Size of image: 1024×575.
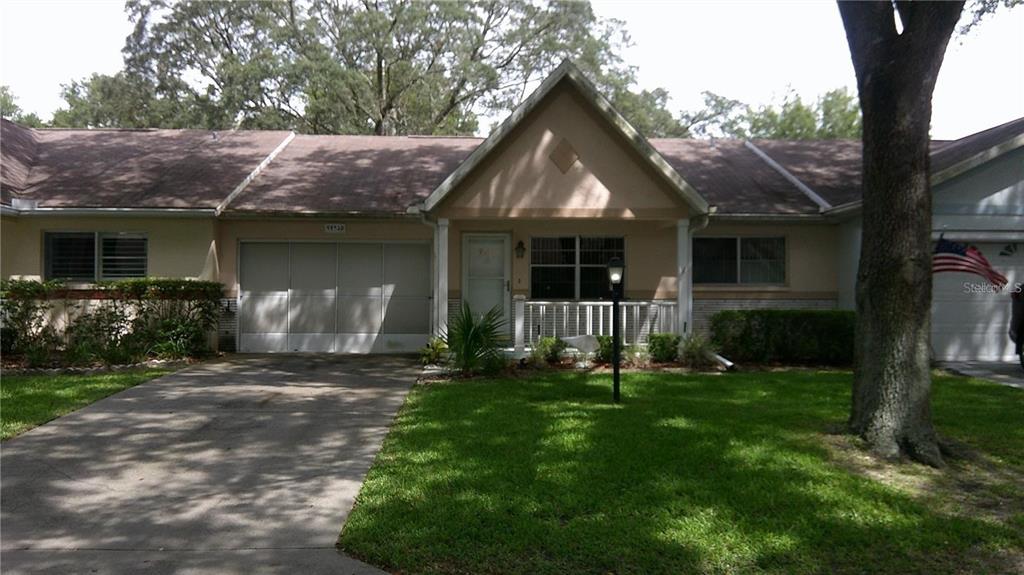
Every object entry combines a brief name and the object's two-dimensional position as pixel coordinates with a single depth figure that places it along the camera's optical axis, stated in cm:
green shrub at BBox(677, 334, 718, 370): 1174
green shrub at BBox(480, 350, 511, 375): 1072
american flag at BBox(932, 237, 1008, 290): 1259
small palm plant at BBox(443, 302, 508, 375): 1048
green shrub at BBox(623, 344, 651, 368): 1179
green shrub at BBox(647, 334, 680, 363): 1203
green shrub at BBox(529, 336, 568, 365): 1165
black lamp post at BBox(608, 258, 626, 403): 847
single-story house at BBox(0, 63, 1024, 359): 1202
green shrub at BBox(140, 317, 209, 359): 1204
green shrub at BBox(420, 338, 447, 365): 1152
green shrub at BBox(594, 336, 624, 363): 1184
